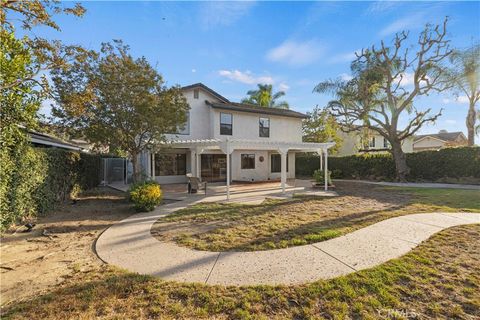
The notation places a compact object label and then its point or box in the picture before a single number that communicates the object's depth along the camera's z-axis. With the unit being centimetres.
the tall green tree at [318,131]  2823
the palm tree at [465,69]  1733
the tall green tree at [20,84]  535
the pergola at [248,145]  1108
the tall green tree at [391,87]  1734
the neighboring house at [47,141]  1075
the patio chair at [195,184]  1251
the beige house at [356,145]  3183
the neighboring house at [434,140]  3581
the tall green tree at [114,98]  890
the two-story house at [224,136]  1708
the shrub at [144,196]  870
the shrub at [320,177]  1520
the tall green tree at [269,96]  3187
